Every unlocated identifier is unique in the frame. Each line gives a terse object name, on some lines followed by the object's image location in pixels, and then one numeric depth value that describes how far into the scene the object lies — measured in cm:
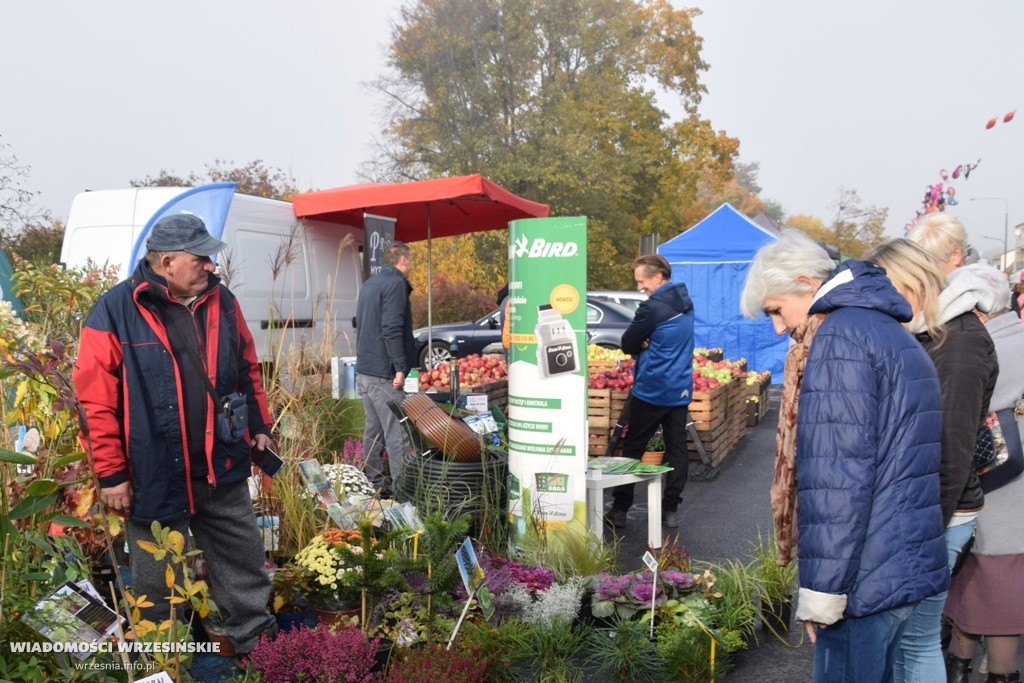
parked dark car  1386
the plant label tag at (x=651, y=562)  340
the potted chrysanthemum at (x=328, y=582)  337
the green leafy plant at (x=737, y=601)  369
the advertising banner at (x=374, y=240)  772
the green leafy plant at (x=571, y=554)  413
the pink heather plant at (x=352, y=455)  523
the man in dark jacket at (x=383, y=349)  619
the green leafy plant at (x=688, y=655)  334
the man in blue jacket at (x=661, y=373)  572
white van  767
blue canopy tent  1425
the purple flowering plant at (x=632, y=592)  365
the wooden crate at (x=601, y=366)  908
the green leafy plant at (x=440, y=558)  322
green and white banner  442
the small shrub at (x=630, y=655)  341
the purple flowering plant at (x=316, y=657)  261
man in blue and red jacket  289
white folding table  455
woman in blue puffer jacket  203
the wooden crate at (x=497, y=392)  744
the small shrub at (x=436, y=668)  252
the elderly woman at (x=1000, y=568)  294
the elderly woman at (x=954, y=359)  259
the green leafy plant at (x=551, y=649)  338
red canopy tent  818
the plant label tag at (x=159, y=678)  207
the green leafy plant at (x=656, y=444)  653
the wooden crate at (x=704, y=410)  762
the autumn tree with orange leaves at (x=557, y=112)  2631
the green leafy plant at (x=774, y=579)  396
